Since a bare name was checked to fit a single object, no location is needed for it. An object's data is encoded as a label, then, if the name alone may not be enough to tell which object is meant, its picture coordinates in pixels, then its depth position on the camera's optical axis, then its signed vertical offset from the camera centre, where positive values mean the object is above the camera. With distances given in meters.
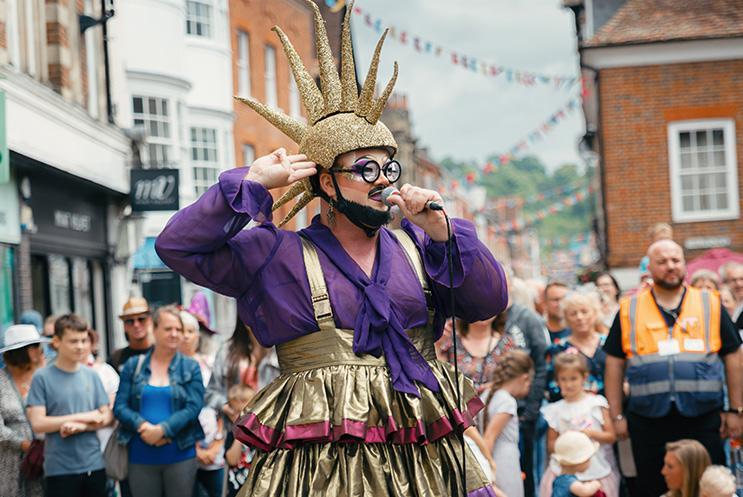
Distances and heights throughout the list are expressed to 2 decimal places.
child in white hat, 6.82 -1.29
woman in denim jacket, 7.45 -1.02
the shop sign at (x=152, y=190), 15.55 +0.84
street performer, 3.71 -0.17
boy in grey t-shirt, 7.50 -1.00
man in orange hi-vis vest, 6.89 -0.76
